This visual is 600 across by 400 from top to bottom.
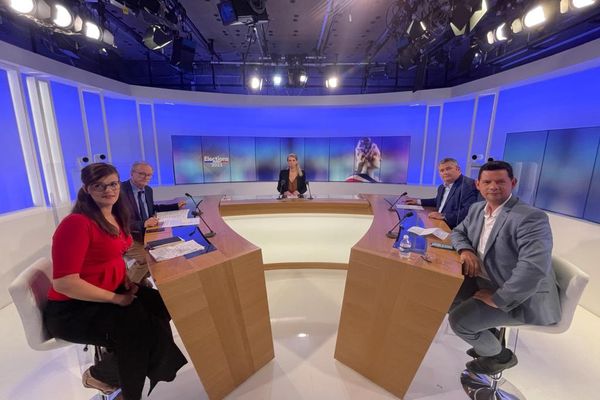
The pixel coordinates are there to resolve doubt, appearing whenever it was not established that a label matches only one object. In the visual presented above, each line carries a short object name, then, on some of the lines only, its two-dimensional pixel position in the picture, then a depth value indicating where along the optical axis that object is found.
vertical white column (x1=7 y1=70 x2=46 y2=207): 3.04
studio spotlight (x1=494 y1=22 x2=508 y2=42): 2.82
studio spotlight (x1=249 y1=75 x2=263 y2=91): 4.67
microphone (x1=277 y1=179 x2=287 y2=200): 4.05
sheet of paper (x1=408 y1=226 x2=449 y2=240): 2.03
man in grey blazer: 1.31
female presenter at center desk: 3.99
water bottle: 1.61
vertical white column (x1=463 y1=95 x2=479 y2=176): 4.55
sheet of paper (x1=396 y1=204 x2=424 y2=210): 3.06
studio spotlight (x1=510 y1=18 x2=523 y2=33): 2.55
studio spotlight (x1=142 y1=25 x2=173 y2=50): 3.03
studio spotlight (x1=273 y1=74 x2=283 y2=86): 4.88
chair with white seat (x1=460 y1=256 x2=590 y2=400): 1.32
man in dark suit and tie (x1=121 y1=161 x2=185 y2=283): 2.25
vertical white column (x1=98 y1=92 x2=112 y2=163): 4.34
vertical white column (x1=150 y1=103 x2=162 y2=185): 5.33
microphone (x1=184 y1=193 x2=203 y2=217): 2.68
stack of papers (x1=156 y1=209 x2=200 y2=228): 2.37
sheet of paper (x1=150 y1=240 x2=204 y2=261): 1.60
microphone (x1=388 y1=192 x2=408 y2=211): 2.96
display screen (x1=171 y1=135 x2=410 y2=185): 5.77
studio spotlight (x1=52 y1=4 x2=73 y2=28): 2.29
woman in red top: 1.18
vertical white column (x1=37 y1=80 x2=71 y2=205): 3.41
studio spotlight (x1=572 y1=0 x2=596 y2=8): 1.99
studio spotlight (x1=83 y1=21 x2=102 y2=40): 2.71
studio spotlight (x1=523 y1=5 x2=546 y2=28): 2.30
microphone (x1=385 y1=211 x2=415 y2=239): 1.96
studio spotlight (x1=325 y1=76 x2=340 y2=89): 4.61
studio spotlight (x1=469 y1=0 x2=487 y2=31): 2.38
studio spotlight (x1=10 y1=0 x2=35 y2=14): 2.00
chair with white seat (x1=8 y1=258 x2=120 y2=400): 1.16
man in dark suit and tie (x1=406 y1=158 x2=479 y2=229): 2.50
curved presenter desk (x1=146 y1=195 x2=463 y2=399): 1.42
